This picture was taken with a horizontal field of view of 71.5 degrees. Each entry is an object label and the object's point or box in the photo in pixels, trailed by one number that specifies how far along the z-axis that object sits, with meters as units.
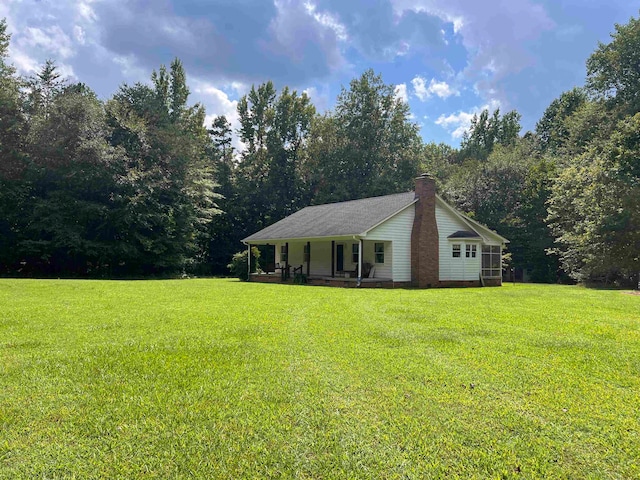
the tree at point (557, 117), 47.38
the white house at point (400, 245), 20.45
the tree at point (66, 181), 26.28
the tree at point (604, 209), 20.30
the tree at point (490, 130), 57.32
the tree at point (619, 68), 31.91
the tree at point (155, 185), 27.77
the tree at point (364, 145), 39.84
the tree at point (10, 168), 26.41
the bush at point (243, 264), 26.69
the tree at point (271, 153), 39.25
